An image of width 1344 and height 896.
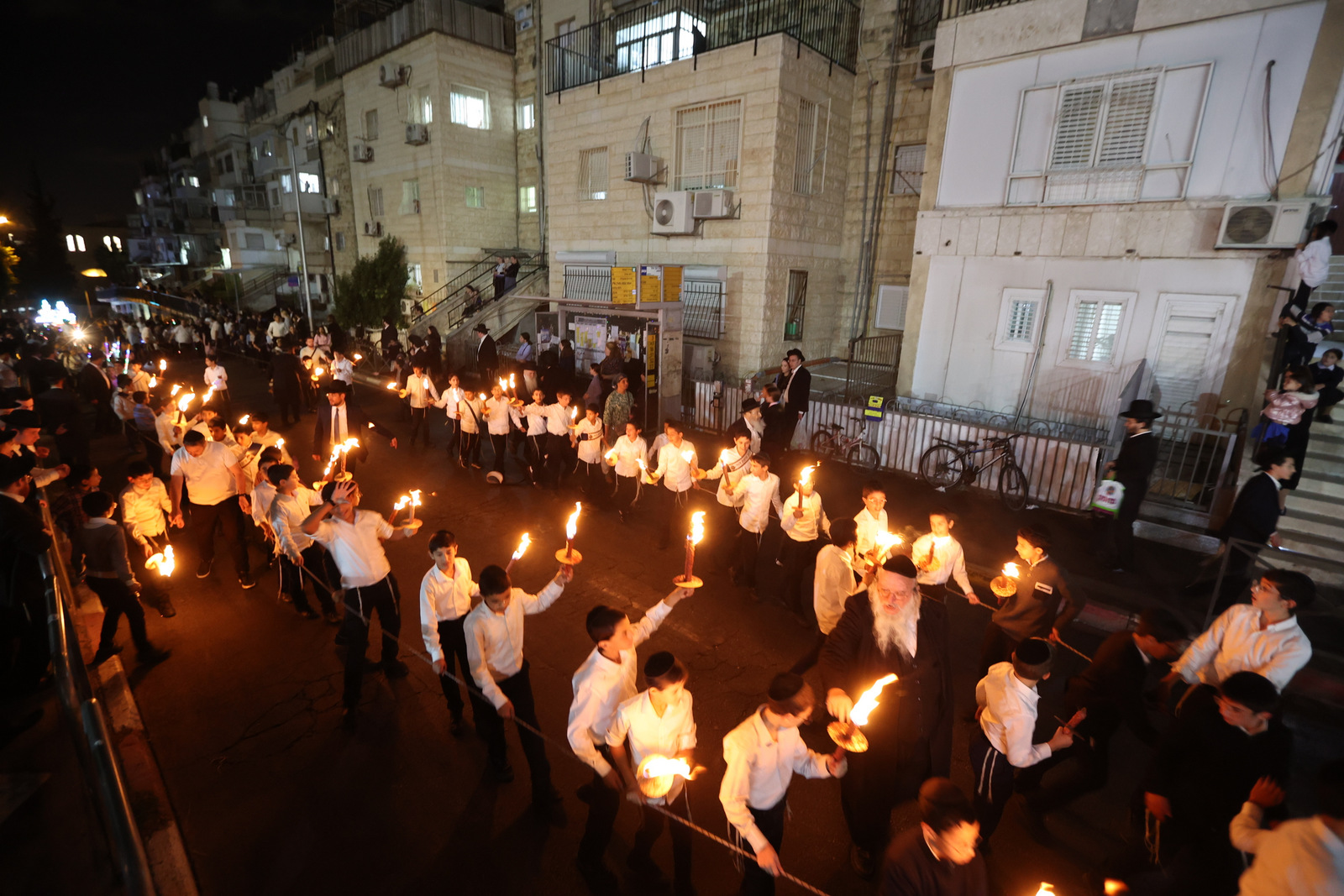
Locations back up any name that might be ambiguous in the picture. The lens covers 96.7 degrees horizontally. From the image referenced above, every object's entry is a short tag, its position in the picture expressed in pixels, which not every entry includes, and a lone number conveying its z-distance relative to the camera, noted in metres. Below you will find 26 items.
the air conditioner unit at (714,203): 16.33
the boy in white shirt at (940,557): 5.41
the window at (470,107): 24.53
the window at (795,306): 17.88
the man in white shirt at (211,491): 6.86
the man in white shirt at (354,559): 5.07
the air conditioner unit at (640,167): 17.27
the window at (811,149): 16.48
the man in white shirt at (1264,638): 3.96
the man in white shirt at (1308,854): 2.43
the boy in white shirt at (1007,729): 3.50
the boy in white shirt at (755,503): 6.75
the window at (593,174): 19.41
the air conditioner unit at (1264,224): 10.07
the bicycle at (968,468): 10.20
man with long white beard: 3.73
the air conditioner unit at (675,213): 16.82
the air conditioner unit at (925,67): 16.17
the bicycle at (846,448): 11.97
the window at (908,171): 17.30
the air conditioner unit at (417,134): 24.41
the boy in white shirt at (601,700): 3.40
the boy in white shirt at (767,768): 2.98
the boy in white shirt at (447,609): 4.33
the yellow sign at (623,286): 13.93
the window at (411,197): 26.02
